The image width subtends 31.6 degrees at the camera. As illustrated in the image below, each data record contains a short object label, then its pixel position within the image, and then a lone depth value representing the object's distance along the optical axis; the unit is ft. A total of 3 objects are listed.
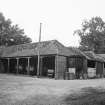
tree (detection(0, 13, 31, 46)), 179.11
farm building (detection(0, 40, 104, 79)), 82.89
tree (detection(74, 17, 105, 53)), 209.93
